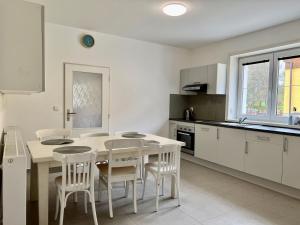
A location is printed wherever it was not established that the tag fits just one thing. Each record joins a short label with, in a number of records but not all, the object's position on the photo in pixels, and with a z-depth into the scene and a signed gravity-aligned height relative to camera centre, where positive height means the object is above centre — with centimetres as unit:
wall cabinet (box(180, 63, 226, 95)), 448 +60
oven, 468 -65
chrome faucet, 422 -25
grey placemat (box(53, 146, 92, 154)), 225 -46
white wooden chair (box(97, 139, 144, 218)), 235 -61
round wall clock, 414 +116
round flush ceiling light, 295 +128
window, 371 +38
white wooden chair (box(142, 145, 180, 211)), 254 -70
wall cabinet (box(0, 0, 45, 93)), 185 +47
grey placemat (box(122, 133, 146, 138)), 319 -43
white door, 407 +10
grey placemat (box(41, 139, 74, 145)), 260 -45
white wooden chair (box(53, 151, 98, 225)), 200 -66
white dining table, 207 -53
